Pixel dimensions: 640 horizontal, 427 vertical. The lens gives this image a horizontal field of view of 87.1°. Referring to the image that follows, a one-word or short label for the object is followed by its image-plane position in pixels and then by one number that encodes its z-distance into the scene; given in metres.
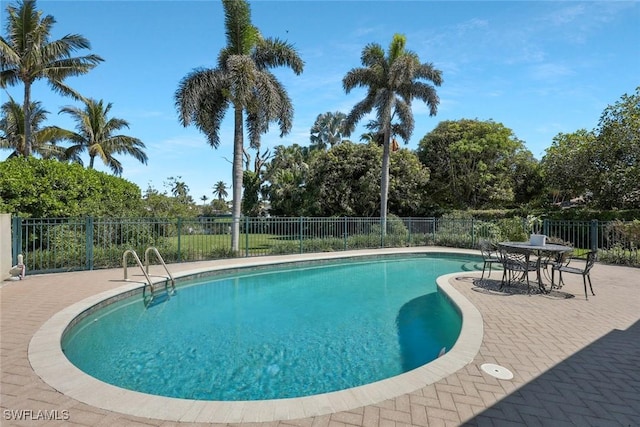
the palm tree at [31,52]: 13.77
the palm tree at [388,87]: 17.16
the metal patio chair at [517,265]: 7.18
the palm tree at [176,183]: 18.34
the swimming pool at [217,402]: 2.59
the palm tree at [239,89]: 13.09
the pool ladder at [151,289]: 7.39
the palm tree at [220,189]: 80.50
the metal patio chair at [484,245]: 8.90
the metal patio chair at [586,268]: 6.43
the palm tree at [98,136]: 23.14
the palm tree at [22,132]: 20.44
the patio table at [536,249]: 6.80
